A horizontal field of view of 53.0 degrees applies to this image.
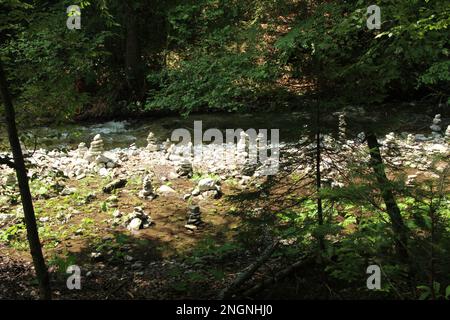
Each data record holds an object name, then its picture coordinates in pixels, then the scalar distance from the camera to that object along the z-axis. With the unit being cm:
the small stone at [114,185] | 993
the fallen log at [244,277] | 515
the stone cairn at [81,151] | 1238
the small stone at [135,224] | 825
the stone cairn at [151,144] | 1270
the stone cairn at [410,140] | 1105
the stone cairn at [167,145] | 1273
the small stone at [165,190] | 979
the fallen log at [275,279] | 526
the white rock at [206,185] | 959
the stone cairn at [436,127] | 1227
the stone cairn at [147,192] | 955
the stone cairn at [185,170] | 1068
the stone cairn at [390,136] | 1034
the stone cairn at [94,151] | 1180
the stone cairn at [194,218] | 822
